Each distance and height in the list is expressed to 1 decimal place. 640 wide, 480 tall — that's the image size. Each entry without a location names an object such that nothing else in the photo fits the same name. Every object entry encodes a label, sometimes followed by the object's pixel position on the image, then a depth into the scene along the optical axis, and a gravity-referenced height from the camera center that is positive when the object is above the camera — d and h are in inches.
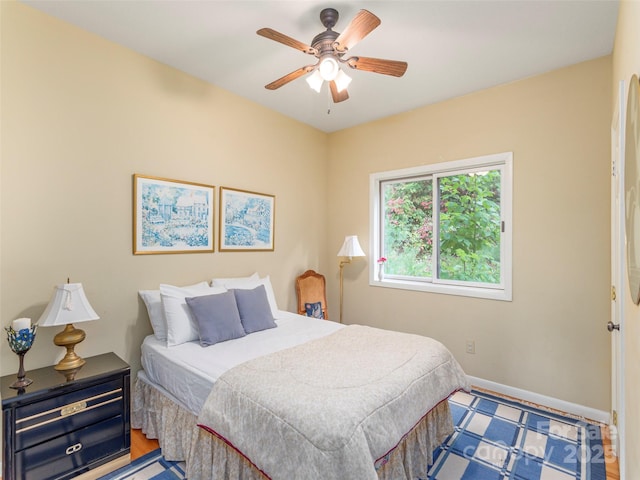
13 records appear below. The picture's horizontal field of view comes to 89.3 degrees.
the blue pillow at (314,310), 147.3 -30.8
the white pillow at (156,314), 95.0 -21.3
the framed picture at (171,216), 99.2 +8.7
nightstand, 65.6 -40.0
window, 119.3 +6.4
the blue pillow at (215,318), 90.0 -21.7
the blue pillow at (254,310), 101.7 -21.9
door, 67.0 -7.9
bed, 53.3 -31.2
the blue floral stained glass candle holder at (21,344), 69.3 -21.9
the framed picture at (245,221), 122.6 +8.7
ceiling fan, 70.4 +44.5
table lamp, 74.1 -17.1
